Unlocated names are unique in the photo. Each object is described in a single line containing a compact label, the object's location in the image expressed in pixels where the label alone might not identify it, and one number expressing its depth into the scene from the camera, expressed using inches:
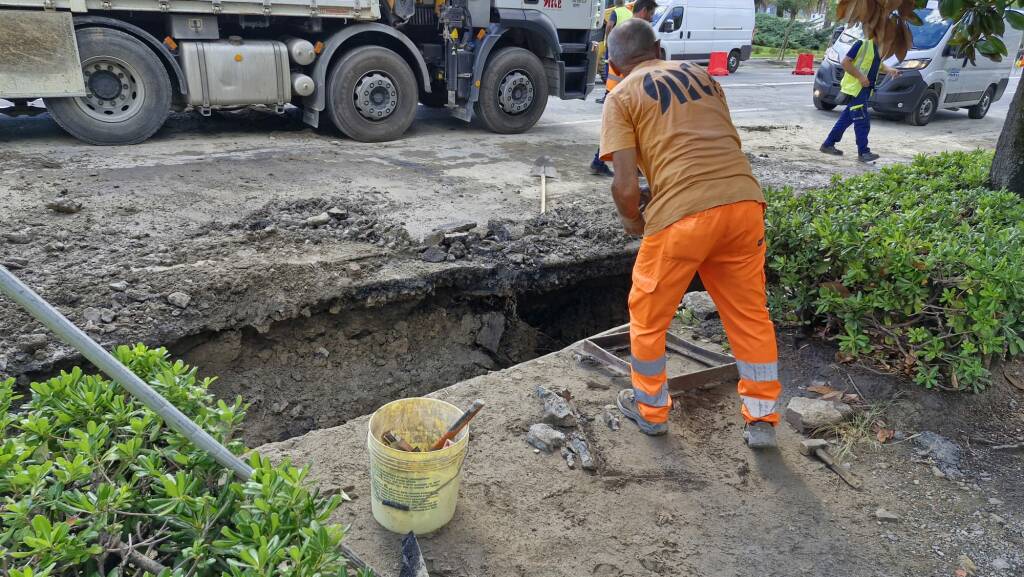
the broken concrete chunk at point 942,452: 125.9
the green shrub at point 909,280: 132.6
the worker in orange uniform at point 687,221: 121.3
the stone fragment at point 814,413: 135.6
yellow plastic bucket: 97.0
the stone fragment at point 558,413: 131.4
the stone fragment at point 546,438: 125.8
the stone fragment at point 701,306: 179.0
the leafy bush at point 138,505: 60.4
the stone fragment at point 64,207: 200.8
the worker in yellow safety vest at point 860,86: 331.3
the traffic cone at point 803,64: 823.1
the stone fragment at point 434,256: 195.6
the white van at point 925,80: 482.3
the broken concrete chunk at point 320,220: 208.1
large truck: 268.2
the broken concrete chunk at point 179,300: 161.9
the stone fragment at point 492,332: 198.5
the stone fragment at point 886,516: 113.8
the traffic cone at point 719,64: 712.4
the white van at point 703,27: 660.1
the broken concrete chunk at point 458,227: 207.2
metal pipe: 60.8
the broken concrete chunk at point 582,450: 122.3
